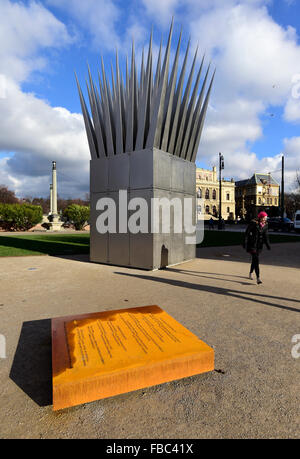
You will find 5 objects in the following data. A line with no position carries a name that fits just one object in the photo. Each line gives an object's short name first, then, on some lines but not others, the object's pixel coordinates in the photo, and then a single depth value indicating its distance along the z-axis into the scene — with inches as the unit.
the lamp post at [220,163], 1470.2
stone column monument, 1349.7
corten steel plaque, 100.8
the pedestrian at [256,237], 286.0
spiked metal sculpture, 371.9
